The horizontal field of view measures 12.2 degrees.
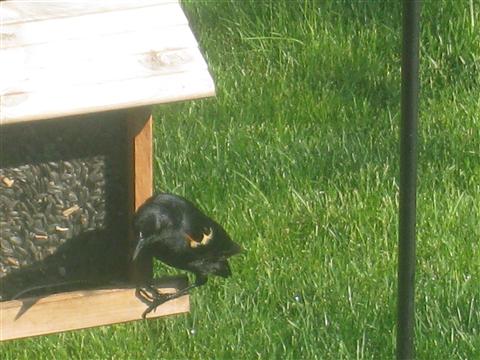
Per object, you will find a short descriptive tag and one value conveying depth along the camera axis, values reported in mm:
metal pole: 3607
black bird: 5207
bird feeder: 4634
